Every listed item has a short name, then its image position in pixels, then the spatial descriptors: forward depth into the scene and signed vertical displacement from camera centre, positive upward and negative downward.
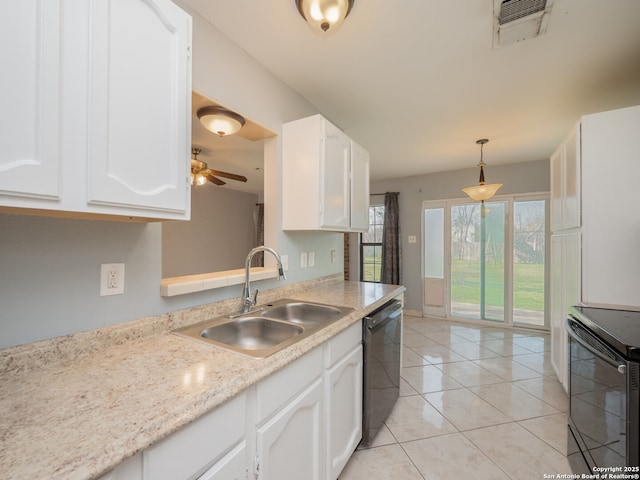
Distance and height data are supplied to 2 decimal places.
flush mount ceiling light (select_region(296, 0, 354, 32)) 1.24 +1.08
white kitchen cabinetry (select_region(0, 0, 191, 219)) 0.67 +0.39
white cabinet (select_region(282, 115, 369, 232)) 1.92 +0.49
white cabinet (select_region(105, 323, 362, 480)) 0.70 -0.65
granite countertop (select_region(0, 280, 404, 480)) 0.55 -0.43
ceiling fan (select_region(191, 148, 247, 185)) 2.89 +0.79
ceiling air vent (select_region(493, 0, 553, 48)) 1.34 +1.17
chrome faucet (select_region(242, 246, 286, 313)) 1.58 -0.29
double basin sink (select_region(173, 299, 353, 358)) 1.24 -0.45
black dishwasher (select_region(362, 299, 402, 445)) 1.69 -0.85
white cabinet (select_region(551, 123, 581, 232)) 1.88 +0.47
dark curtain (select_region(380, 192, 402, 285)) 4.90 +0.02
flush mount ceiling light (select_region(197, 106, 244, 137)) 1.68 +0.79
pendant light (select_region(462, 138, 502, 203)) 3.00 +0.58
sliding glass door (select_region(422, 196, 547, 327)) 4.08 -0.28
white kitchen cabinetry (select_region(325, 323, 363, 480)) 1.36 -0.85
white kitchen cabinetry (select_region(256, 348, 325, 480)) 0.95 -0.72
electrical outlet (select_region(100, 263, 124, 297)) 1.09 -0.16
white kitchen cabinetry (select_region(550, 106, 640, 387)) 1.67 +0.21
